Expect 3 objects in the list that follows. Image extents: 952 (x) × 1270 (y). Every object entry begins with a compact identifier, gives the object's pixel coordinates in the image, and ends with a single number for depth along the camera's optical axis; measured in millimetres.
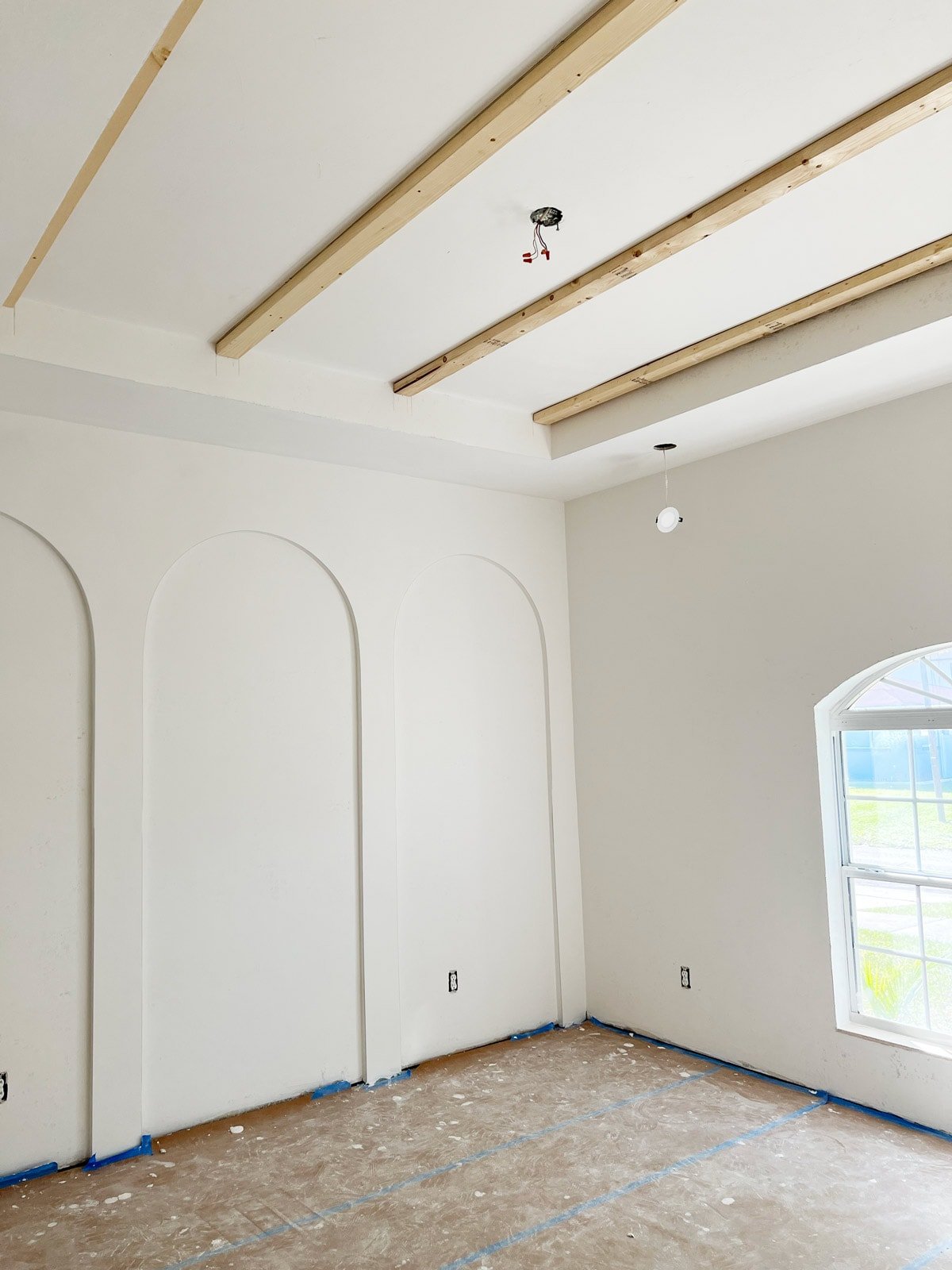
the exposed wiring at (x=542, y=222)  2762
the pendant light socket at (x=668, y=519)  4086
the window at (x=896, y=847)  3760
